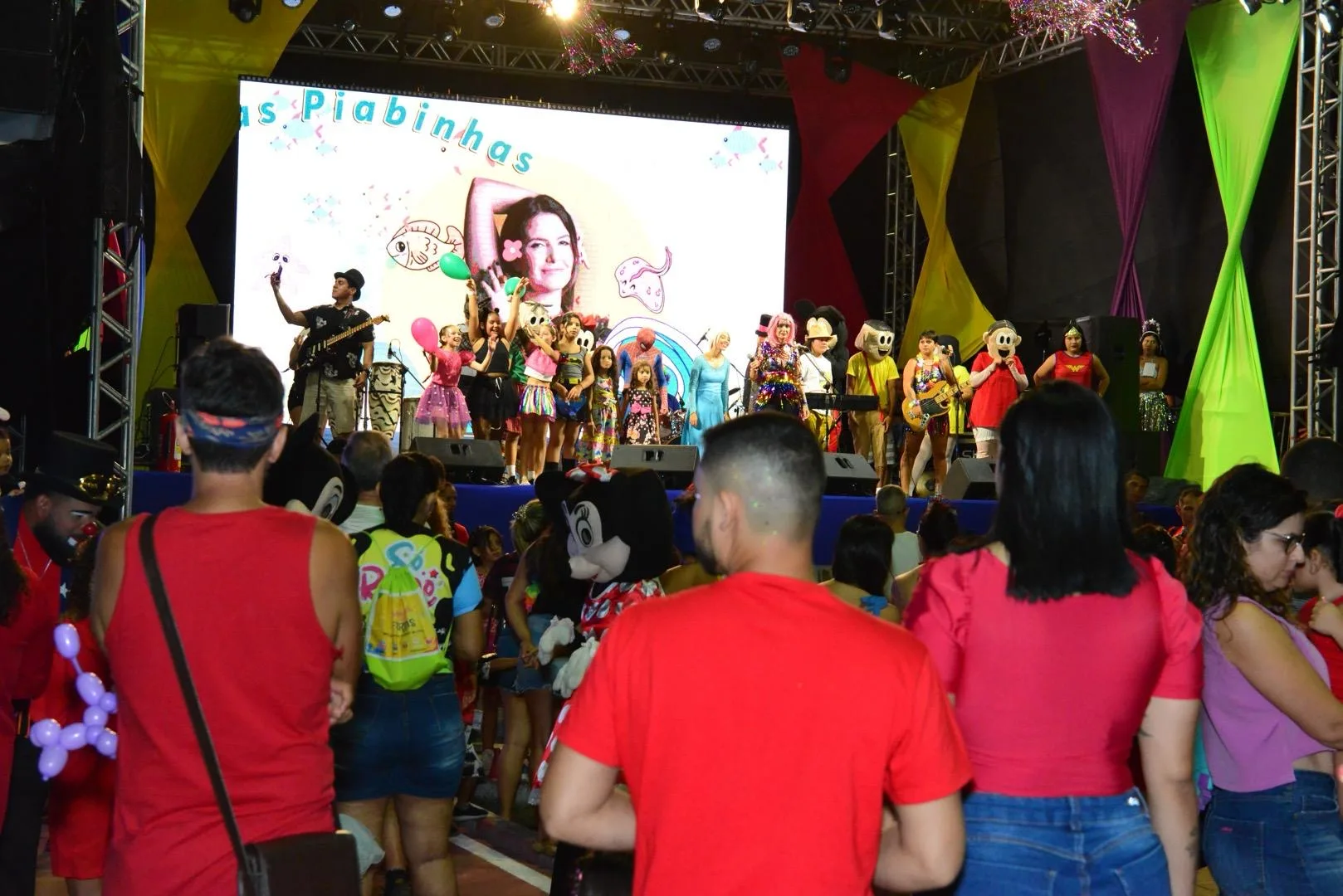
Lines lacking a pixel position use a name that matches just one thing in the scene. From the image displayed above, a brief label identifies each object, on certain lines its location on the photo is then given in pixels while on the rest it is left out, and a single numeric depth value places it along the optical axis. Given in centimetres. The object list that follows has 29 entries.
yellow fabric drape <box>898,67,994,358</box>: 1428
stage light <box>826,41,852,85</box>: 1366
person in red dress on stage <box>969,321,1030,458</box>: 1215
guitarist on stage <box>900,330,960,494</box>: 1197
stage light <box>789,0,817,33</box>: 1284
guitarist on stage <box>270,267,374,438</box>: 1090
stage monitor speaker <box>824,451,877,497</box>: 1101
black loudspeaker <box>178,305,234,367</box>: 1128
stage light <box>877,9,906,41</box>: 1300
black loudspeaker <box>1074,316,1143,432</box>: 1202
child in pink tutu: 1152
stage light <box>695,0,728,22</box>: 1296
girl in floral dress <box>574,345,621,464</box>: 1200
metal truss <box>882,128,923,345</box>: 1557
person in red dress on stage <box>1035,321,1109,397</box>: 1169
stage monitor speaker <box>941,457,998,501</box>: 1090
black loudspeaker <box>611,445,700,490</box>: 1095
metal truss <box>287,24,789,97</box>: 1396
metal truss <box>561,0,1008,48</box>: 1323
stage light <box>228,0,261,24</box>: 1216
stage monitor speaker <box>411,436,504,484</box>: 1049
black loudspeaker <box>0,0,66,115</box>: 466
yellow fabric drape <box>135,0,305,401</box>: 1253
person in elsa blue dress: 1251
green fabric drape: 1127
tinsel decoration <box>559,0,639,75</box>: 1344
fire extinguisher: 1077
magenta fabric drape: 1217
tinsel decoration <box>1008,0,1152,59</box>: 1239
